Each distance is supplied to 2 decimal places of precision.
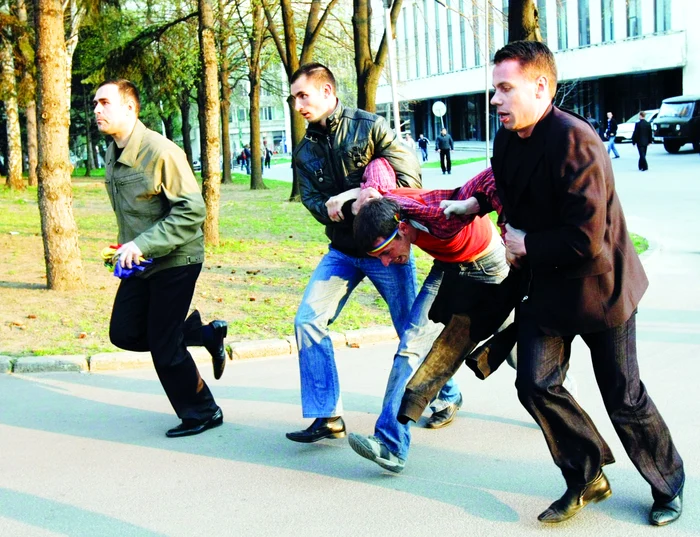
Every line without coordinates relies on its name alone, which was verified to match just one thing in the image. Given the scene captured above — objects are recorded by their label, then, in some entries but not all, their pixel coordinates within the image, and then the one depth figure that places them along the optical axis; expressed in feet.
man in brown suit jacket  11.93
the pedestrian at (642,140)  91.40
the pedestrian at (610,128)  160.25
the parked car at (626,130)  150.25
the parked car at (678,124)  109.40
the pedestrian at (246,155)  198.10
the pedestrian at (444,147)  111.55
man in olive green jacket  17.99
